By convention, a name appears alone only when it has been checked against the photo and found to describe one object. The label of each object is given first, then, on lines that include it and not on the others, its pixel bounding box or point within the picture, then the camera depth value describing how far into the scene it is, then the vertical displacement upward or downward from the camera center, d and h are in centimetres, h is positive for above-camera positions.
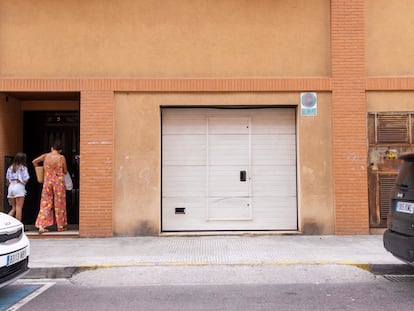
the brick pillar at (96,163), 867 +8
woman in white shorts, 867 -31
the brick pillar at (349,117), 872 +109
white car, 479 -106
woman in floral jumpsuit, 881 -57
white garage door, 911 -7
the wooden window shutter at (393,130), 884 +79
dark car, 514 -71
